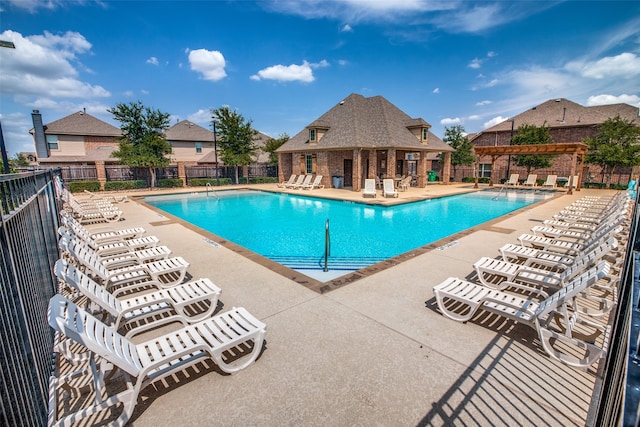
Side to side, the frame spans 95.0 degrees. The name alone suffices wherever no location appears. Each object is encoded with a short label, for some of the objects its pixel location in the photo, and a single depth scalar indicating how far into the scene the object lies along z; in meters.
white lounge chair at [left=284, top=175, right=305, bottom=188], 23.94
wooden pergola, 18.91
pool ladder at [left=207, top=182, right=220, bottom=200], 22.83
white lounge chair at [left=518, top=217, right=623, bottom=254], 5.74
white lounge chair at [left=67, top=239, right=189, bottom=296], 4.62
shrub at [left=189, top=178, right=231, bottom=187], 27.09
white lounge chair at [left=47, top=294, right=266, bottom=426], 2.45
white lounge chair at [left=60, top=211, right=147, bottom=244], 6.96
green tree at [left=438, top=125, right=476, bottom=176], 29.94
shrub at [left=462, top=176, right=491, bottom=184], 30.81
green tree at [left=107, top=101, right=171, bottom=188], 22.97
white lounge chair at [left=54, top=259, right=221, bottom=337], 3.53
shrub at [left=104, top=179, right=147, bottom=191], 23.27
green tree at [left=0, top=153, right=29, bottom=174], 50.04
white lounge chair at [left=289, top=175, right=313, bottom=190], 23.58
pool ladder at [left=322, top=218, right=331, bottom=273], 6.59
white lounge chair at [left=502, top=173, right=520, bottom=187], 25.30
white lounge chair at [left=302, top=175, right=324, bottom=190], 23.38
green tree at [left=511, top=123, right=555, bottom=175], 26.03
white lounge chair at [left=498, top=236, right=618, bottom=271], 5.44
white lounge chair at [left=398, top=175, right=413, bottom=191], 22.53
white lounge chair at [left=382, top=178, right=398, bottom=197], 18.53
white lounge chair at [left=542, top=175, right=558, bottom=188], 23.25
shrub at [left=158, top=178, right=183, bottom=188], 25.59
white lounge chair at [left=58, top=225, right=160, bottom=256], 6.42
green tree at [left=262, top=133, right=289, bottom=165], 31.88
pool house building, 22.17
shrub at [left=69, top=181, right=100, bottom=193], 21.87
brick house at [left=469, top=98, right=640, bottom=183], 28.97
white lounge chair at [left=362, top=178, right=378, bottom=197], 18.81
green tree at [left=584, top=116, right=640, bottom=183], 21.23
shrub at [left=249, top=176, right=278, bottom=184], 30.97
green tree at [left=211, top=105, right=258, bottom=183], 27.42
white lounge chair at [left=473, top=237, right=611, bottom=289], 4.57
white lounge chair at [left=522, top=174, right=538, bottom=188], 24.44
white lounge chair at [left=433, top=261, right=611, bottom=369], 3.36
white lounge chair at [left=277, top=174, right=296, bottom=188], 24.96
